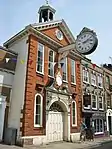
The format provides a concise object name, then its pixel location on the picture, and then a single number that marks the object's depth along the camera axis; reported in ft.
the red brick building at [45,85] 28.99
